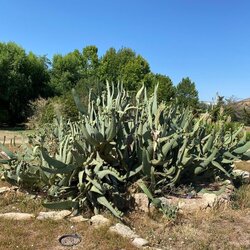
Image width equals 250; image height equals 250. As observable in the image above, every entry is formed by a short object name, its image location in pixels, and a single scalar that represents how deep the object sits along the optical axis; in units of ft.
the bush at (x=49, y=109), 40.13
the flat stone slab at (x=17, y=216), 10.13
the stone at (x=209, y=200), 10.94
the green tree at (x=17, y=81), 57.15
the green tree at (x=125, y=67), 83.45
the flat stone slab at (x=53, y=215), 10.10
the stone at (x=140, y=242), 8.57
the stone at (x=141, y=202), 10.75
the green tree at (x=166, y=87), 73.46
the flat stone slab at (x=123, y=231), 8.98
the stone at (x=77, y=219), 9.95
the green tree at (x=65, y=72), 69.38
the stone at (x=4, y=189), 12.54
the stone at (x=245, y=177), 14.84
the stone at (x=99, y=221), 9.66
